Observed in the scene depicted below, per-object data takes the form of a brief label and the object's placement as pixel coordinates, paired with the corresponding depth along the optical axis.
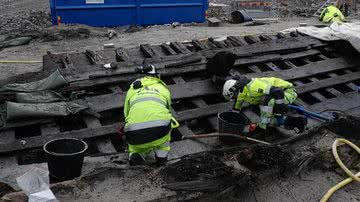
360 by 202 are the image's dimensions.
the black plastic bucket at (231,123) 5.38
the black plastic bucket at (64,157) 4.07
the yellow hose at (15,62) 9.11
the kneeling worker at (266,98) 5.60
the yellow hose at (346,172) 4.00
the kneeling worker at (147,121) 4.45
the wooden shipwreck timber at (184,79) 5.45
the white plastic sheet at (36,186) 3.29
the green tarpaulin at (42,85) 5.84
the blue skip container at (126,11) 12.98
